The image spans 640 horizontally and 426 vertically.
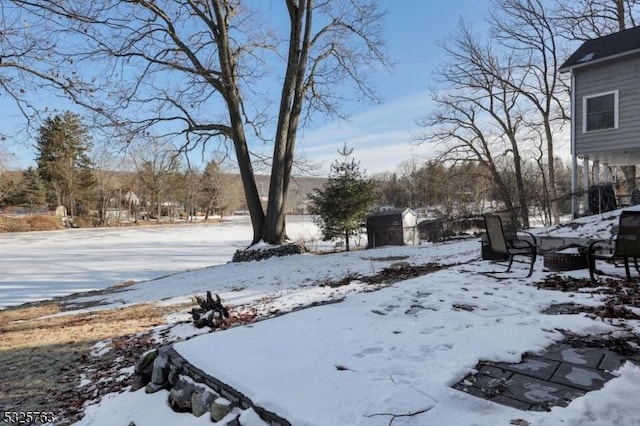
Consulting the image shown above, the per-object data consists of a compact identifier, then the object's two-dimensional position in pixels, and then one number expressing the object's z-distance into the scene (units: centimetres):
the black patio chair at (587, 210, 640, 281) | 425
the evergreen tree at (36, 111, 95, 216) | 3712
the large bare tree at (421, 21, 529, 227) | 2203
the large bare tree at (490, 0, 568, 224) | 2170
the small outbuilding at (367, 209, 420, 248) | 1705
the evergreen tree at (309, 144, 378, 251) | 1563
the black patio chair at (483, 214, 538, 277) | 518
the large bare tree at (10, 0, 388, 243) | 1288
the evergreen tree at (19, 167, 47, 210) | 3670
